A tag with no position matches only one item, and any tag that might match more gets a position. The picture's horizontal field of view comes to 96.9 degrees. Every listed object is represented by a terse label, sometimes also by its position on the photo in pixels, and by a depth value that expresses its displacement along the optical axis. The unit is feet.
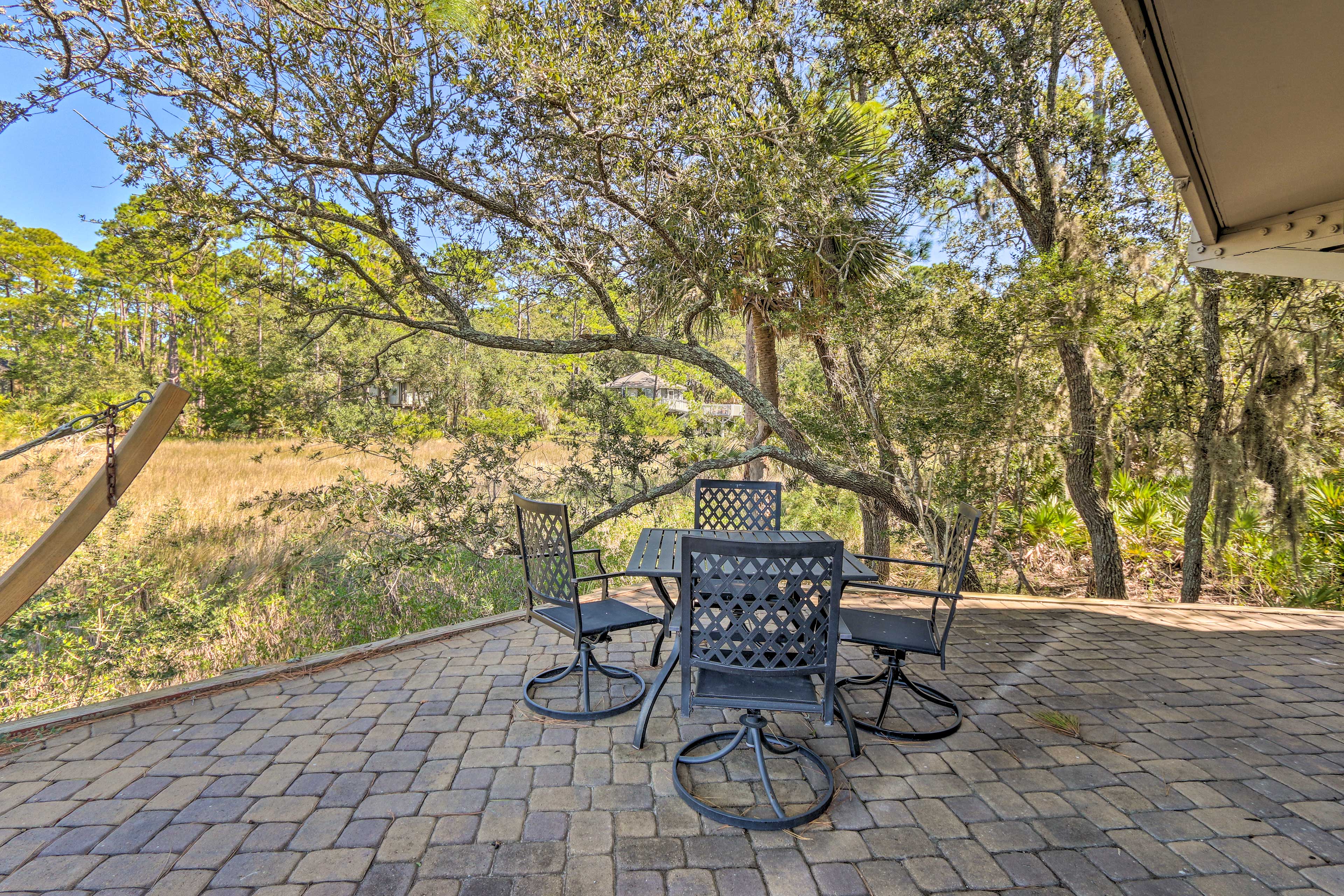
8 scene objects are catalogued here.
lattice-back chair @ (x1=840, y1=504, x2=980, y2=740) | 7.75
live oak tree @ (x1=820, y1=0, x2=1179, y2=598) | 16.05
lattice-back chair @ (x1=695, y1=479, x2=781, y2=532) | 11.48
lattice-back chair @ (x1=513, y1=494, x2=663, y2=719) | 8.05
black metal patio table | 7.62
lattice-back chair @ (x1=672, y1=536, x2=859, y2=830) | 6.14
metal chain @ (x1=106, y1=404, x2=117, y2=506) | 7.48
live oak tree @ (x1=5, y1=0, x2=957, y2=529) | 11.91
